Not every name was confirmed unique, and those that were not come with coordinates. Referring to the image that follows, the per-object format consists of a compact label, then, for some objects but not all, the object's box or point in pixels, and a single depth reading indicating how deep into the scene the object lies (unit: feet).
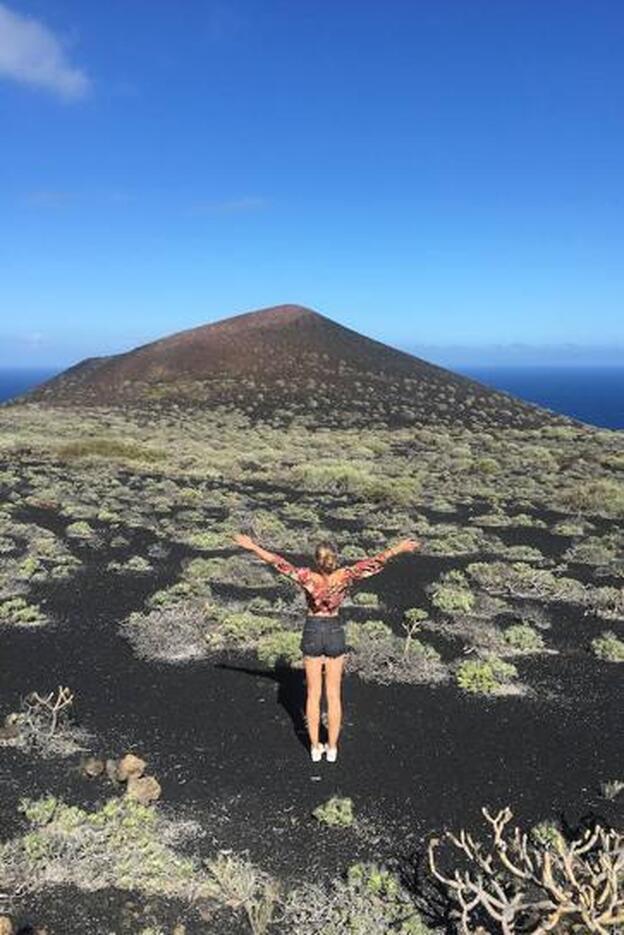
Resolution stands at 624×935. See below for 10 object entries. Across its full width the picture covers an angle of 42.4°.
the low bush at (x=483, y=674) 36.76
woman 27.50
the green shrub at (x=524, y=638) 42.86
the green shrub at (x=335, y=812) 25.05
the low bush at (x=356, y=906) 20.38
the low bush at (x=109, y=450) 115.34
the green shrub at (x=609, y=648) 41.32
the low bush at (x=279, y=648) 39.60
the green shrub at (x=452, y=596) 49.67
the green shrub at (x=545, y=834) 24.25
